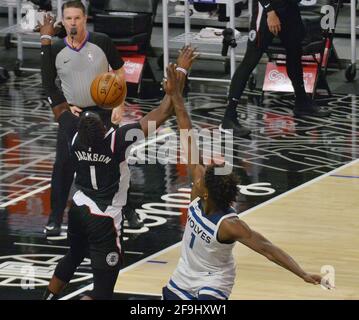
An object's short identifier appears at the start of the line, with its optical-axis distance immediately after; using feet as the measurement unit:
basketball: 61.84
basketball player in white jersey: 51.26
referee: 68.25
